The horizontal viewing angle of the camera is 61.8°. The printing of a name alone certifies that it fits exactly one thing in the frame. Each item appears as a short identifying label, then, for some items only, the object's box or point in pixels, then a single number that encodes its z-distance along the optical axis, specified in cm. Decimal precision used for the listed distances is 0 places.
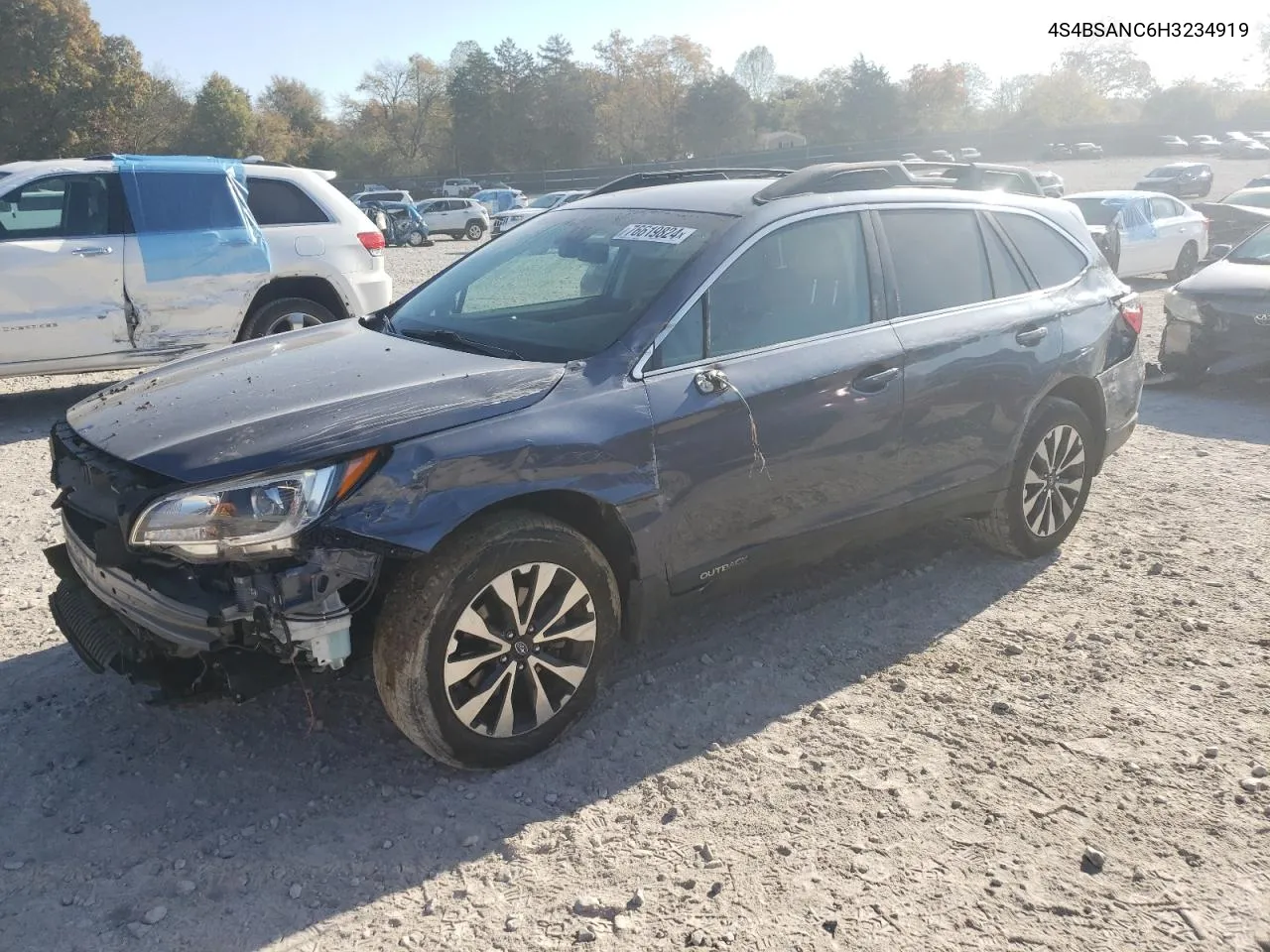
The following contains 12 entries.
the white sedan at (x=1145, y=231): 1580
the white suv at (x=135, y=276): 746
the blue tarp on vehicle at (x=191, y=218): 787
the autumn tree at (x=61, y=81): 4716
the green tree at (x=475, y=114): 7750
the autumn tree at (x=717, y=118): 8119
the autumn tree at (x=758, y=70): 11269
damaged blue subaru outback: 292
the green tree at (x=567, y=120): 7812
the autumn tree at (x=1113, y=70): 9688
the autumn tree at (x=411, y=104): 8244
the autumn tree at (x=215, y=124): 6081
